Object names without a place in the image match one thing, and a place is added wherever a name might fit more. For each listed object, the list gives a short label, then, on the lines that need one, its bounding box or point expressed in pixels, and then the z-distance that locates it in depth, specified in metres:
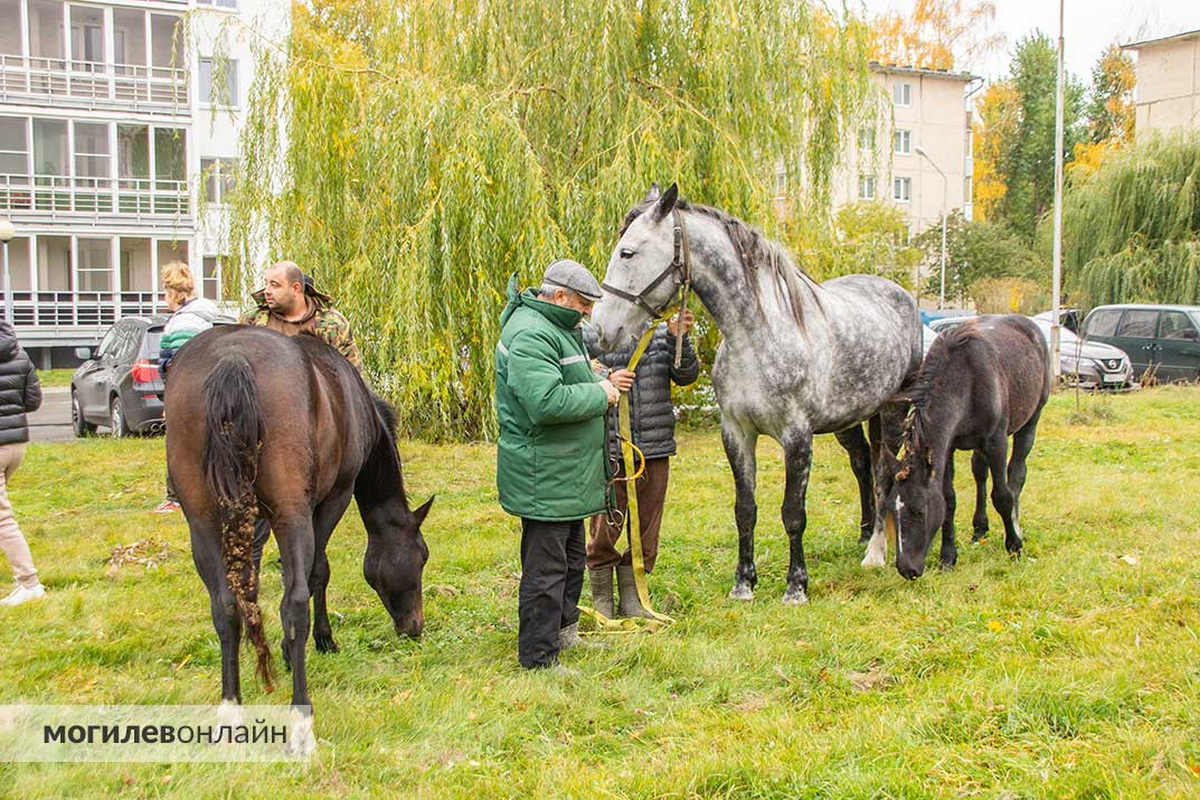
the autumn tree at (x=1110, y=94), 50.47
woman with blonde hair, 7.98
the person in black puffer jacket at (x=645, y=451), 5.83
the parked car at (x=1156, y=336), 20.41
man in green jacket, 4.67
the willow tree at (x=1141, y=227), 25.19
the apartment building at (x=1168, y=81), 37.88
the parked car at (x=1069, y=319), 25.89
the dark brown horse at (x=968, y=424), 6.11
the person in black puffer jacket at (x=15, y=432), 6.10
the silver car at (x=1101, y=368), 20.16
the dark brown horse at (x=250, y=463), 3.94
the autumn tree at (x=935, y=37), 47.84
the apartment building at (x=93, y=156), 29.84
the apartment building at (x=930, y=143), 48.53
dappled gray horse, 5.75
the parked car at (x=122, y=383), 12.96
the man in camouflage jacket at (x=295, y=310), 5.55
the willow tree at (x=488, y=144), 11.30
